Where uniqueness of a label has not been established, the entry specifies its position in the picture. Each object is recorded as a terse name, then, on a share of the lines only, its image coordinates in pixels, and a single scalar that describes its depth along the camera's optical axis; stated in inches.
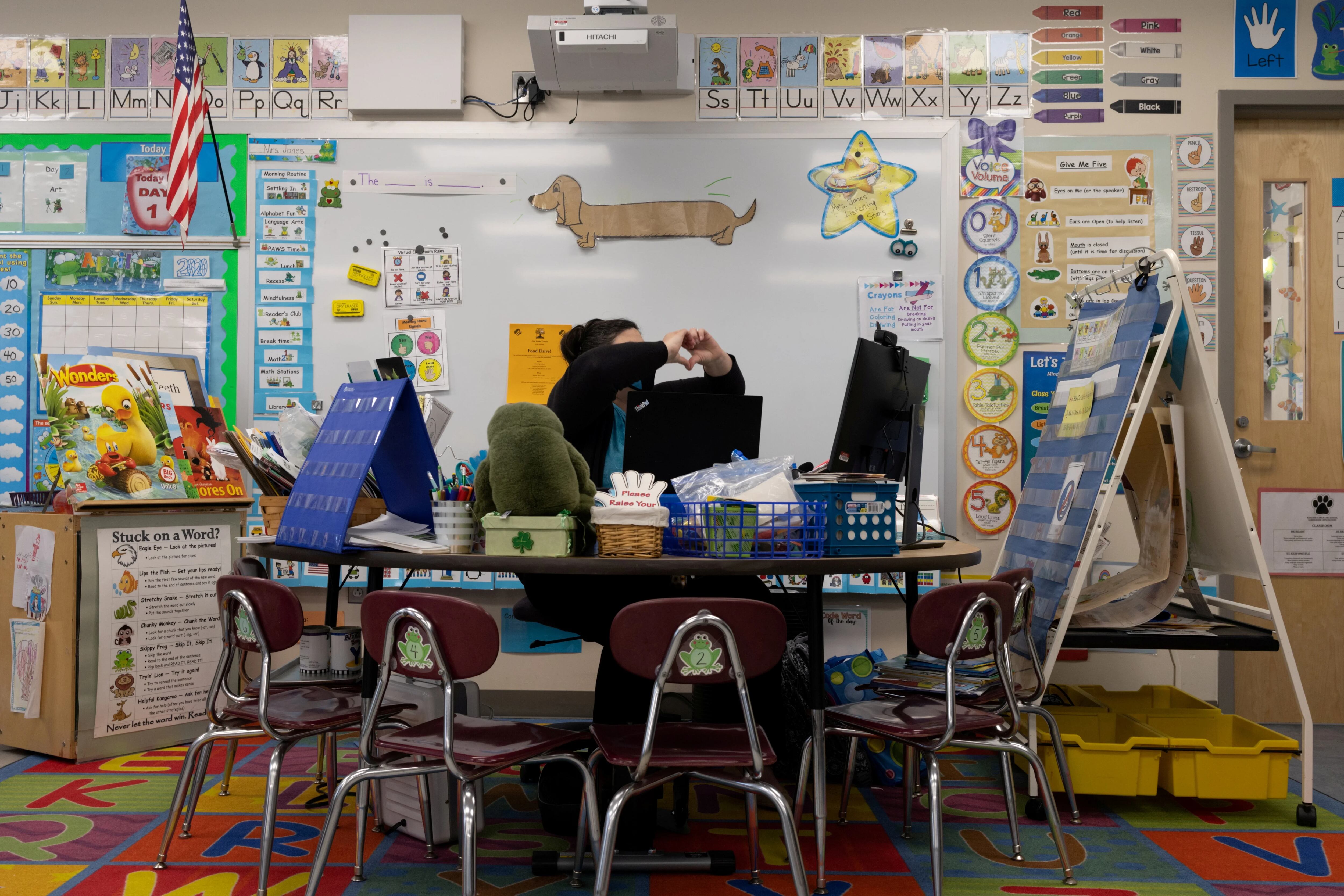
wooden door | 130.6
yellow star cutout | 130.5
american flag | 123.4
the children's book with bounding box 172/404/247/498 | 118.3
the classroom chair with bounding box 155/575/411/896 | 69.6
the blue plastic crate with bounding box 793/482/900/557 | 67.1
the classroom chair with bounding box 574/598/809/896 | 58.3
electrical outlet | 134.0
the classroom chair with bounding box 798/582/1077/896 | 67.3
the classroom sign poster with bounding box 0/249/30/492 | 134.7
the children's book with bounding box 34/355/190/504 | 109.7
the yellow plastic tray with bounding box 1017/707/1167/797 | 90.7
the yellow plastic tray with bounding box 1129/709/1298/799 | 90.0
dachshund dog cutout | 132.3
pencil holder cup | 68.4
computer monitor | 77.9
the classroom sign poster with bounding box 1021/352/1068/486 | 130.0
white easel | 90.7
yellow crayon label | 131.0
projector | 122.3
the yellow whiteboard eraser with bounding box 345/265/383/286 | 134.2
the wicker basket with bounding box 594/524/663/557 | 64.1
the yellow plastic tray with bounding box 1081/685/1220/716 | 107.5
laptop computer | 80.0
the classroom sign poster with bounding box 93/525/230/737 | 108.6
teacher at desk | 76.9
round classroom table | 62.6
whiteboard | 131.3
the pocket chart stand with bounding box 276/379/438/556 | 67.8
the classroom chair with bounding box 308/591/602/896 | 59.5
